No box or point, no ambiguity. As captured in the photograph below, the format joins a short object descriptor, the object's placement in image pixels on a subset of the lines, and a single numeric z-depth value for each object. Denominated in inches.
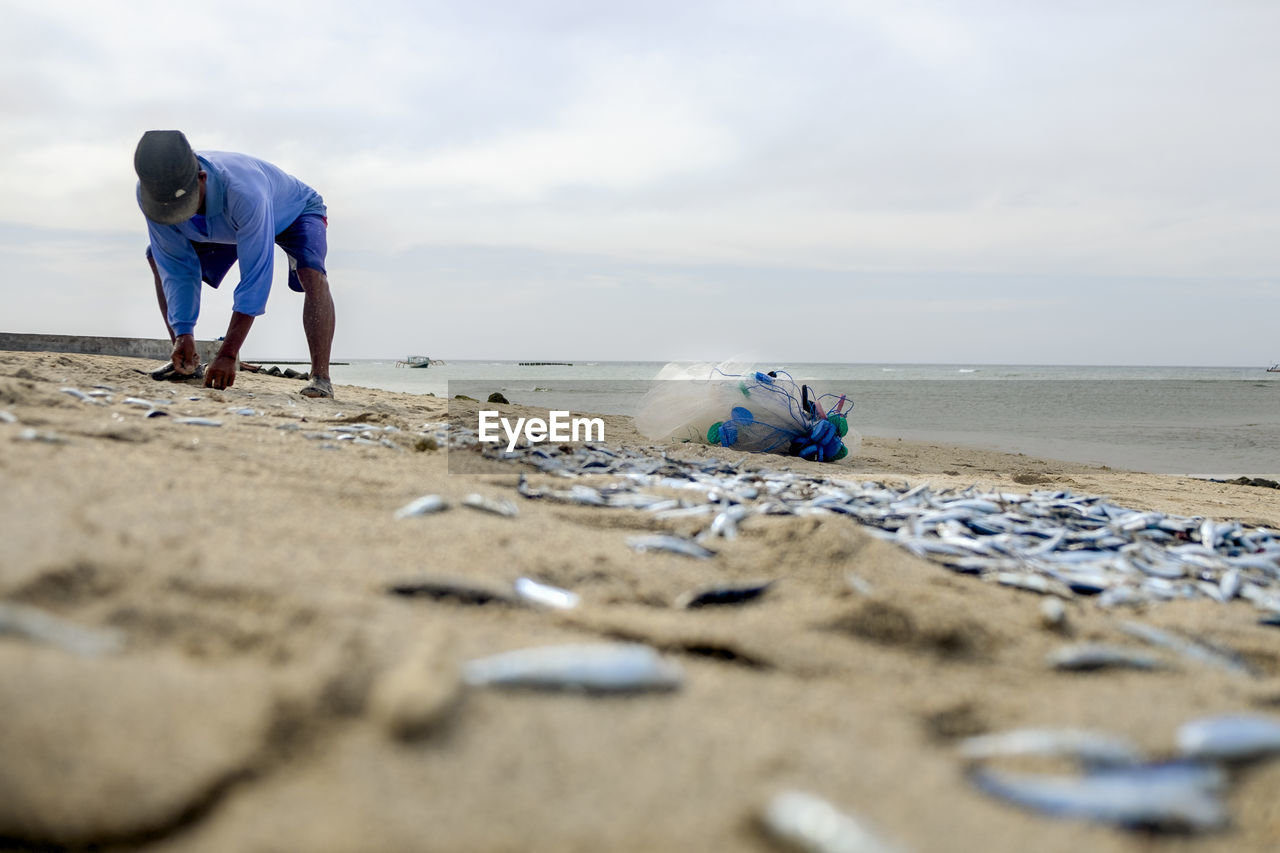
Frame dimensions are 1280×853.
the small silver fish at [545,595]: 67.1
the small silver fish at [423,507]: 91.2
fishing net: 246.7
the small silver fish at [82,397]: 141.1
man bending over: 197.5
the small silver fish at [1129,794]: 42.9
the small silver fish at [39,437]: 91.7
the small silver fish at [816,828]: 37.7
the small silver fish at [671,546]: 92.4
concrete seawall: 407.2
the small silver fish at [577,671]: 49.6
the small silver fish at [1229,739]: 49.1
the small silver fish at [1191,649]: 68.6
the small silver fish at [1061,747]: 48.4
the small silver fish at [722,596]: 72.6
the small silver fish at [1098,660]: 64.6
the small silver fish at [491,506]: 100.6
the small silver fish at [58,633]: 46.9
